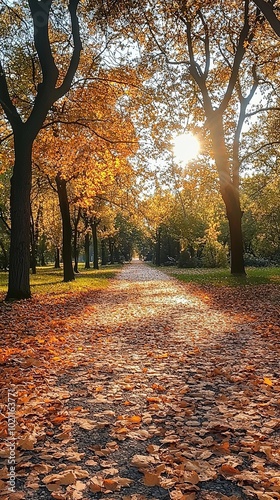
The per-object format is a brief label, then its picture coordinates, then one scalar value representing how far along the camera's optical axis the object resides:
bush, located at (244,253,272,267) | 45.46
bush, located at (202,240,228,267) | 41.69
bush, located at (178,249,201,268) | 45.88
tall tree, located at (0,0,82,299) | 12.52
